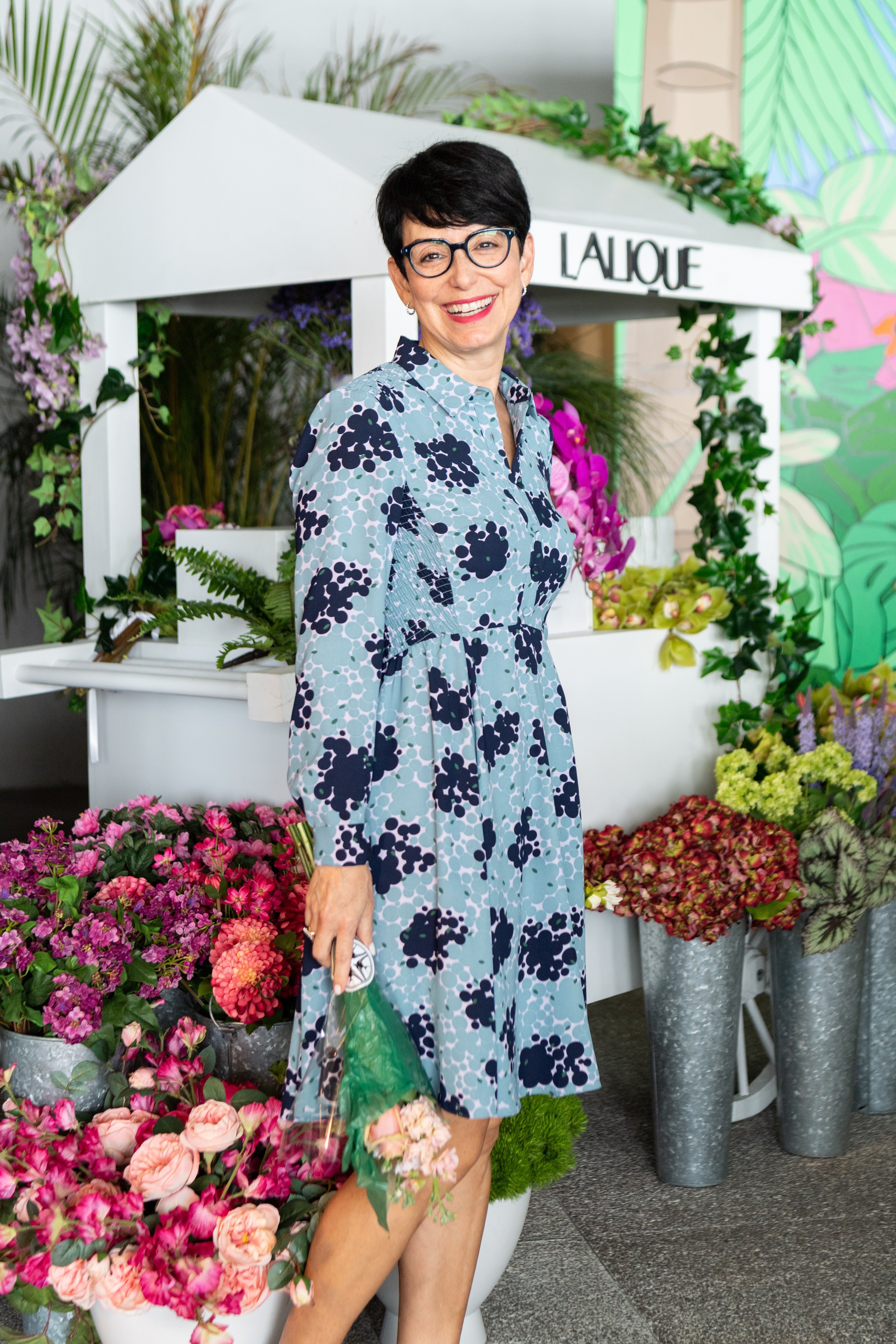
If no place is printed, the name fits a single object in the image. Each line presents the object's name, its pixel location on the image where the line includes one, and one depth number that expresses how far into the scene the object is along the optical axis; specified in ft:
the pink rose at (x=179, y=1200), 5.43
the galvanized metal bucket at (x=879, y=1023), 9.45
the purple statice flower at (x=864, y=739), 9.10
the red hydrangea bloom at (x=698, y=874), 8.07
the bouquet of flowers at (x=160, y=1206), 5.24
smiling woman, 4.75
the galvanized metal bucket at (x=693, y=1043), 8.21
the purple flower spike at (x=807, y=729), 9.04
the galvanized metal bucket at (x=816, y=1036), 8.59
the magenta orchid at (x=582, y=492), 8.19
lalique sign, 8.06
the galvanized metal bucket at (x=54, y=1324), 6.23
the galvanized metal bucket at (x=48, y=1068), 6.20
